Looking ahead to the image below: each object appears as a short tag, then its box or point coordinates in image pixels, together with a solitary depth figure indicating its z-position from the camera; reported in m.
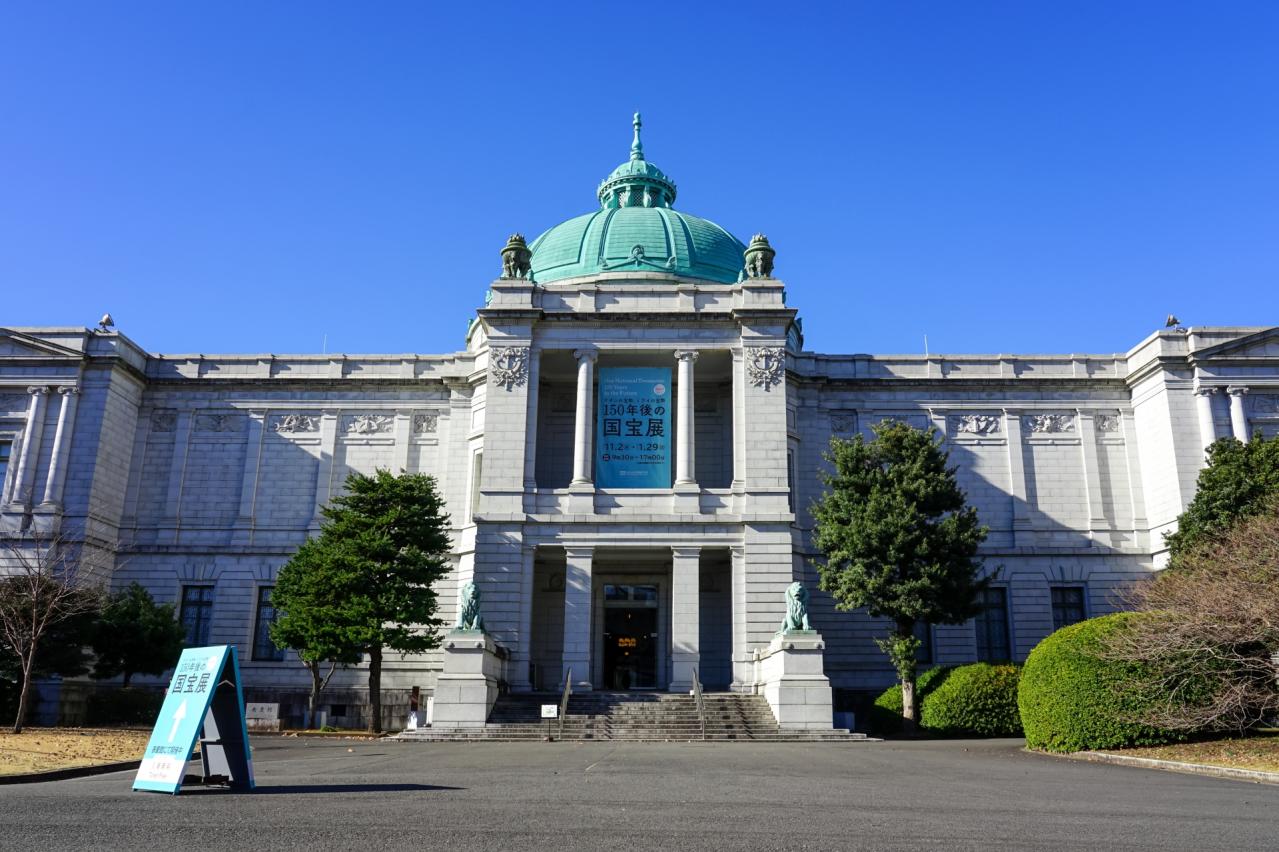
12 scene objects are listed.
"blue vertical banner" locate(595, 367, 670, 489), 33.88
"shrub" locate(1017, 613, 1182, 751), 19.89
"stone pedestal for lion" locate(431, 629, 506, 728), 27.31
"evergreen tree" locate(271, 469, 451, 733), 29.59
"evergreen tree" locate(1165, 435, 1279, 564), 29.55
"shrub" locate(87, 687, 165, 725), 32.91
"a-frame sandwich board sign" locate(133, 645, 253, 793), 11.59
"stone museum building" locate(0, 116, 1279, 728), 33.03
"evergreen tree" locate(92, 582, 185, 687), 30.98
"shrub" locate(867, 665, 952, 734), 30.44
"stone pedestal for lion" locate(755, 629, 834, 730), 27.48
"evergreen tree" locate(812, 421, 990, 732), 30.42
